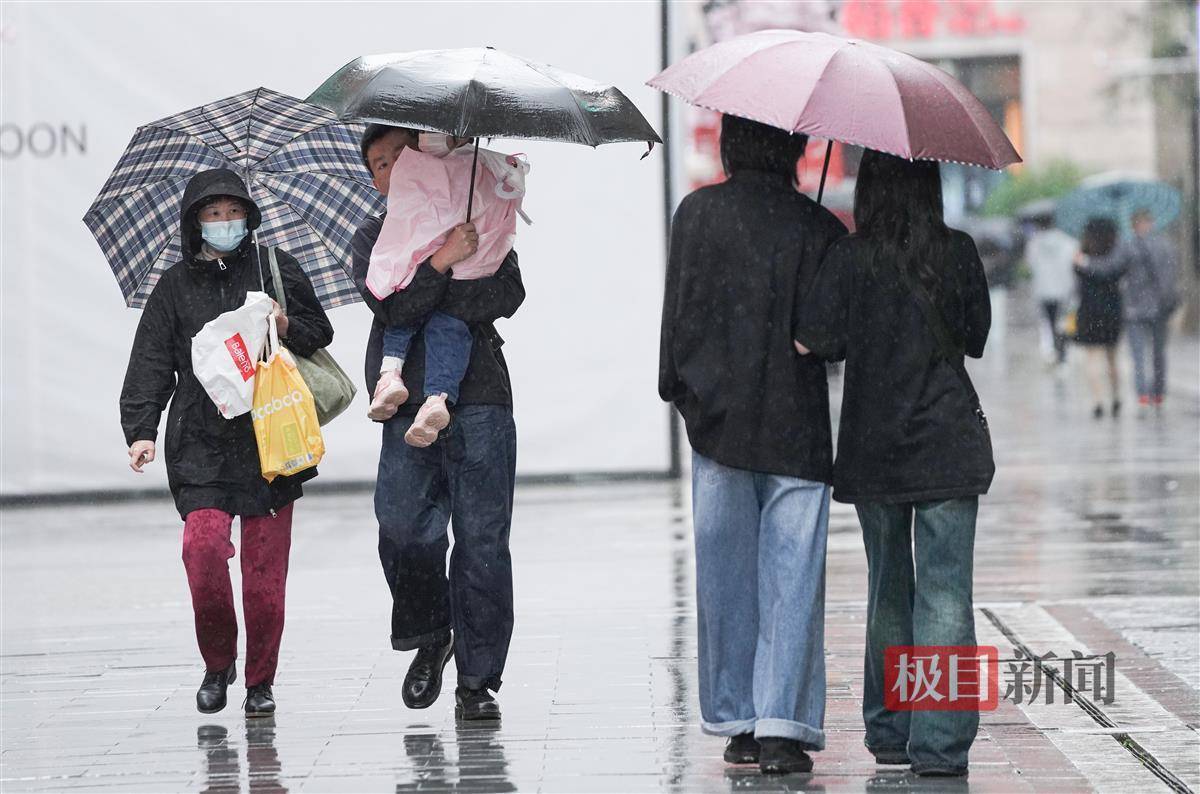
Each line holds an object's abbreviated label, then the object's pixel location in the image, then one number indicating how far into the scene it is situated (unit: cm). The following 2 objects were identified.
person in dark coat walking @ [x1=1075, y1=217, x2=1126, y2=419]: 3909
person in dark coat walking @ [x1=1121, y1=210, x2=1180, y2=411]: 3994
